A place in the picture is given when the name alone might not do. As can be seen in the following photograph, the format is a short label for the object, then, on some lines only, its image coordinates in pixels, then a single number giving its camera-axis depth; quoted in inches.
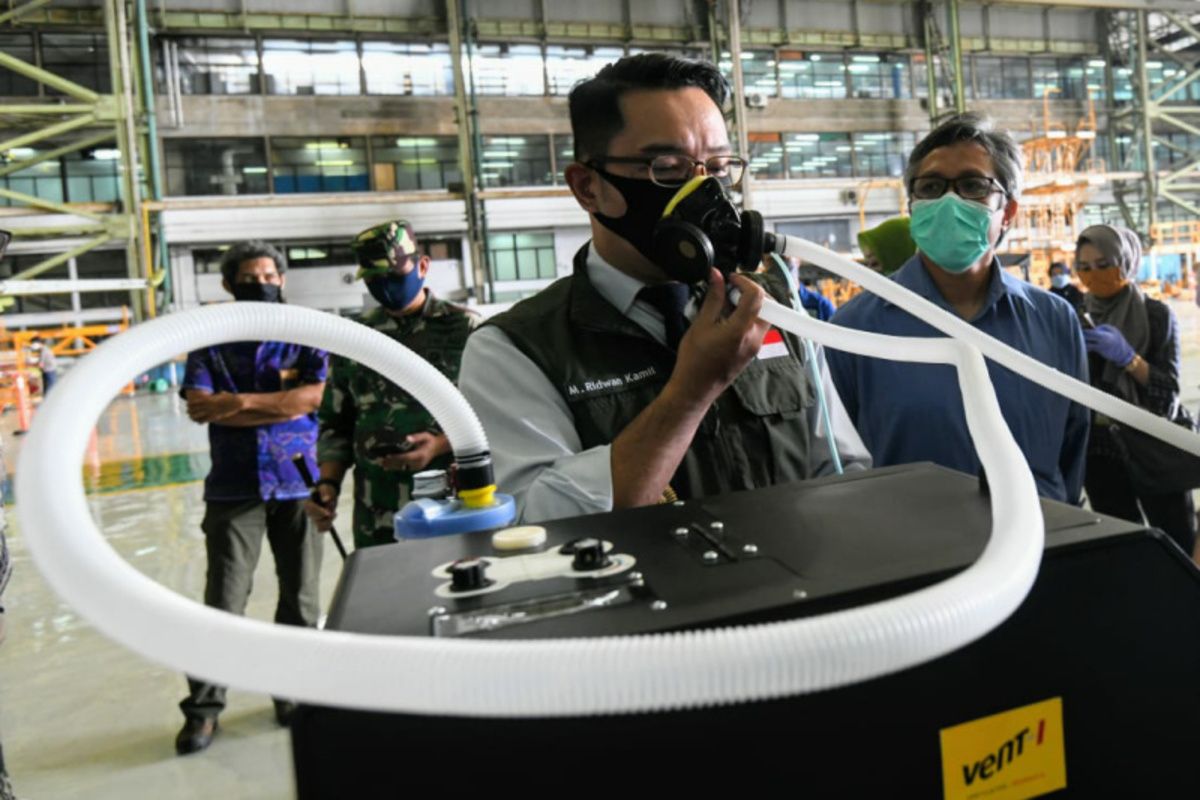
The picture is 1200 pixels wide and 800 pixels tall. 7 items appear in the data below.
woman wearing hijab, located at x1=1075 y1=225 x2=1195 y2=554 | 114.9
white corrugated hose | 19.3
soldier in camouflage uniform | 112.9
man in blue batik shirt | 122.9
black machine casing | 21.4
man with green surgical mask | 76.2
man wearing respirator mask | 55.2
